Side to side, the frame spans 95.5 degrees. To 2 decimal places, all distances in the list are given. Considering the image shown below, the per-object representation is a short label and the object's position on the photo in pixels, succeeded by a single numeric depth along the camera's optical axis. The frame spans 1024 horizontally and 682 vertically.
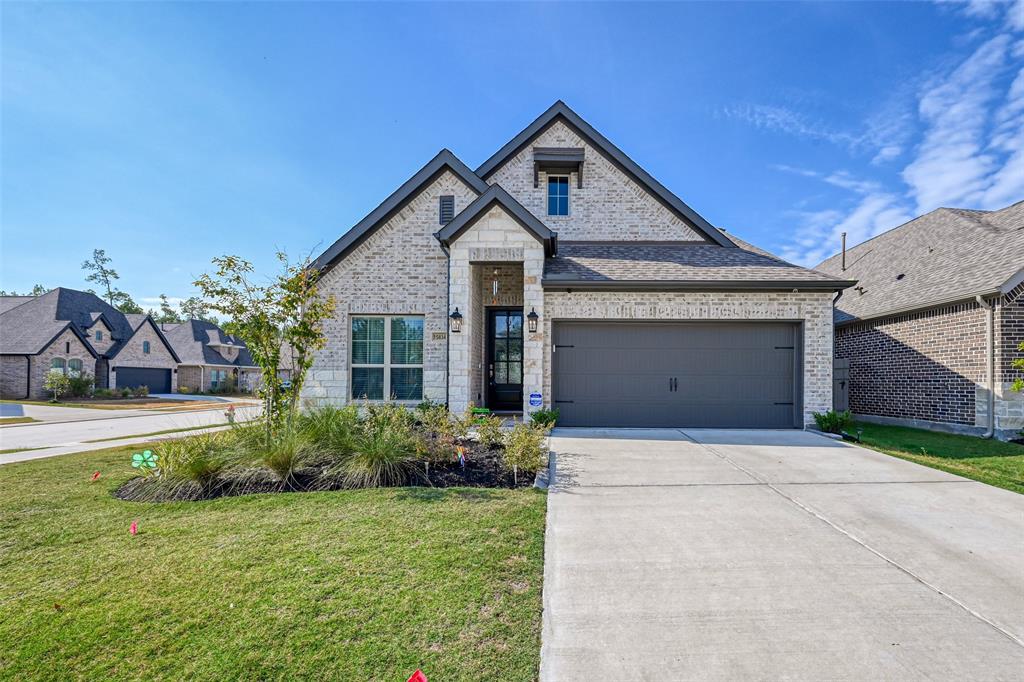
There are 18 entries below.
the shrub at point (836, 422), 9.39
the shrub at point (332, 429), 6.18
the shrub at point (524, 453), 5.93
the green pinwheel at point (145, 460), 5.73
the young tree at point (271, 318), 6.41
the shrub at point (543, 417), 9.52
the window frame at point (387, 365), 11.17
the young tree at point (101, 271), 65.43
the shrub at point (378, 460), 5.65
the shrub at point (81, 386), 27.54
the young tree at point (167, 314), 68.05
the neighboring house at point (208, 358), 38.09
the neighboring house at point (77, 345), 26.92
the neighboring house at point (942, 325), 9.21
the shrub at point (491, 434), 7.33
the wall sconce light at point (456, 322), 10.20
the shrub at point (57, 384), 25.41
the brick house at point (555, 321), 9.98
